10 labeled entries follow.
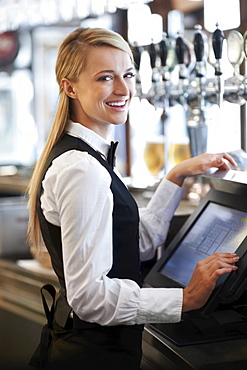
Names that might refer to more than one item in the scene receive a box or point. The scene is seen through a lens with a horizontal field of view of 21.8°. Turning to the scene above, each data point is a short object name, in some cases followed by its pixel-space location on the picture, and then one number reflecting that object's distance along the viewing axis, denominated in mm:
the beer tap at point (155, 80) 2646
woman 1332
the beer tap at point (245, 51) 2105
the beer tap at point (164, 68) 2611
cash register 1395
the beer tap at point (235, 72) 2187
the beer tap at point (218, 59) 2086
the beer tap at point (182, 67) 2500
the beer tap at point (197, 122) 2416
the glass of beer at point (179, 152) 2848
